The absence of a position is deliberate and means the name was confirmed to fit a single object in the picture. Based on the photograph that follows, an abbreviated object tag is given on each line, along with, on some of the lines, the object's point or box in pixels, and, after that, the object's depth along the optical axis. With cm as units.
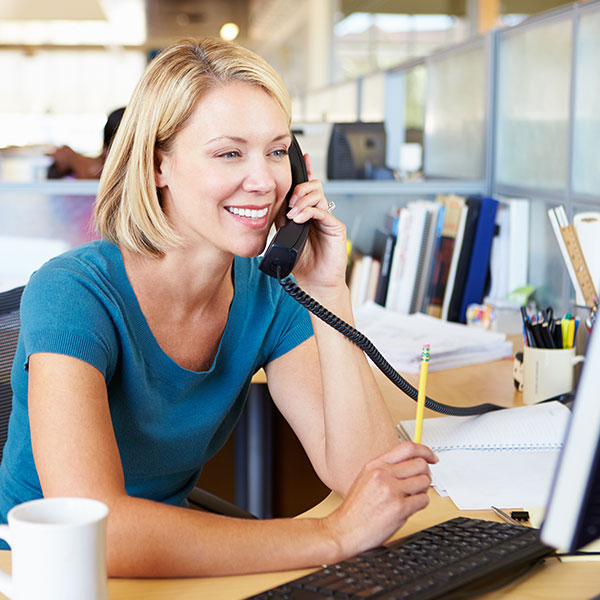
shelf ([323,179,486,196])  230
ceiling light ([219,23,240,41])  921
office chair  121
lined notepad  98
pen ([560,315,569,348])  142
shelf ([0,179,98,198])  218
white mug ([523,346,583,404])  139
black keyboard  70
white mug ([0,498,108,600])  59
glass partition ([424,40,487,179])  246
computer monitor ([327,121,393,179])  271
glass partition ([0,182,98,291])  234
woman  92
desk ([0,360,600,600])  73
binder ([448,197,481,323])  204
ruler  152
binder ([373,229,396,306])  217
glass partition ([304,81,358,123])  459
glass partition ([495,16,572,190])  188
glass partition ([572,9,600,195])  169
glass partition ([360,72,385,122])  379
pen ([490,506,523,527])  90
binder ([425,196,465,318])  208
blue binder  204
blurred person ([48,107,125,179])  381
